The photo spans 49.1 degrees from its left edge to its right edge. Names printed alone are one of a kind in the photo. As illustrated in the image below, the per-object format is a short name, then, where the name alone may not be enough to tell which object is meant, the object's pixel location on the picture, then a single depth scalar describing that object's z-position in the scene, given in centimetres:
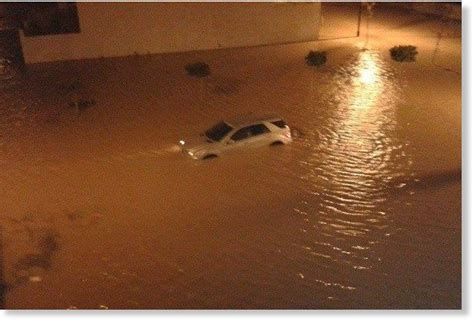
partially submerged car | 1493
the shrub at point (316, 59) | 2291
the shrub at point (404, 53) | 2370
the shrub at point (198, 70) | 2186
